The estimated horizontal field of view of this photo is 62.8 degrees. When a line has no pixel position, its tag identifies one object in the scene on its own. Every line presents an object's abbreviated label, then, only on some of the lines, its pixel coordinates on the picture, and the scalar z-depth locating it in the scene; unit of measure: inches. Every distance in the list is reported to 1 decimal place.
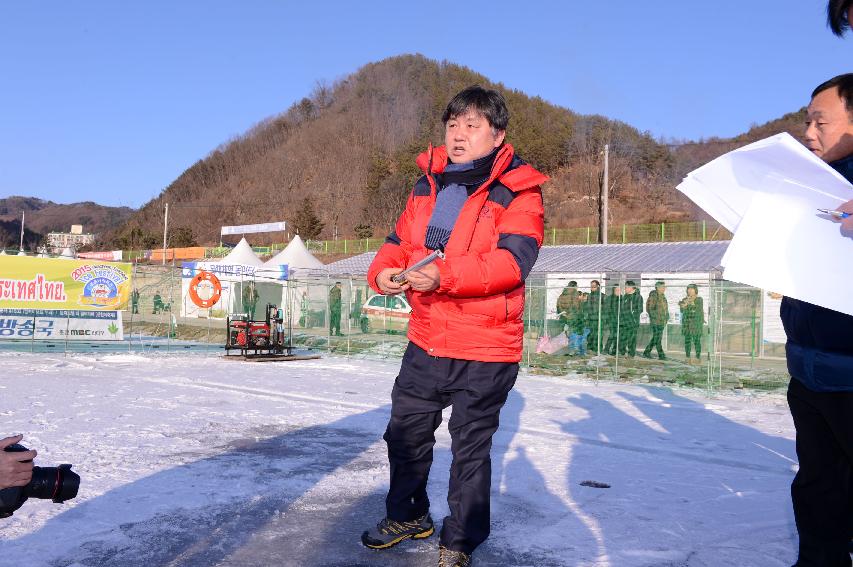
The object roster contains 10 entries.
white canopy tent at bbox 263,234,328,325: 738.2
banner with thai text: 481.1
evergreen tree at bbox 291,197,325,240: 2501.2
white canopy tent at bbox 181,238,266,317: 842.2
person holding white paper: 84.5
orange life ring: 653.1
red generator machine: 527.5
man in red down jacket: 104.9
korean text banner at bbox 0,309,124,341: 486.6
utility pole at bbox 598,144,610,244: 1101.1
